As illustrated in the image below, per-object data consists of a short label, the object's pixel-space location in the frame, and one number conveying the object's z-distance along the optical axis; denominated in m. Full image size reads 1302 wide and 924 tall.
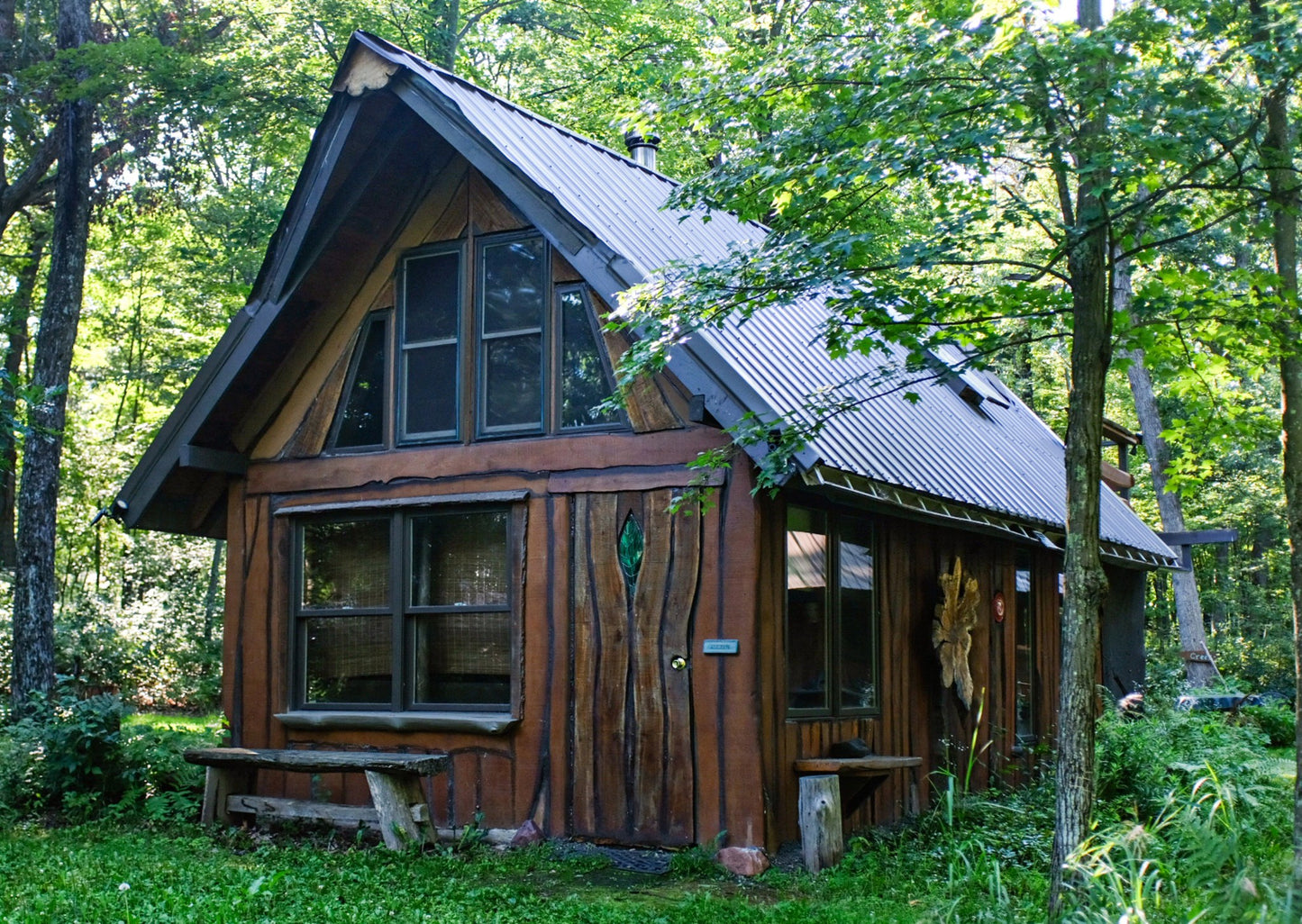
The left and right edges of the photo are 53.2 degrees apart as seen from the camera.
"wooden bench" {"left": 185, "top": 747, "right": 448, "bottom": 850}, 9.28
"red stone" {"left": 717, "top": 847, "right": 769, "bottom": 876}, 8.69
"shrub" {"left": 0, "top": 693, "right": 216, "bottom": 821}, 10.94
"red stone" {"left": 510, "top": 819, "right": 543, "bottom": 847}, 9.70
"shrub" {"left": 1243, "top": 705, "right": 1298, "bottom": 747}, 20.55
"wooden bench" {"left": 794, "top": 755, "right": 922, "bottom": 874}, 8.69
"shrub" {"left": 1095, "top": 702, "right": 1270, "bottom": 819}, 10.44
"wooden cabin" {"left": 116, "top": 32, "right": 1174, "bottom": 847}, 9.35
